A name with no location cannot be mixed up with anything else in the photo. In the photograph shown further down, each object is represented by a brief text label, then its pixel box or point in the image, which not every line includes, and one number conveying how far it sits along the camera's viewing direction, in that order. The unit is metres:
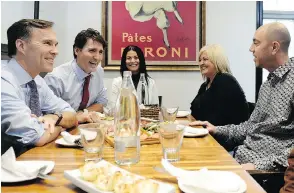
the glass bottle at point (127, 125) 1.03
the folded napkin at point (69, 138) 1.28
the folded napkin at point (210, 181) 0.74
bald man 1.57
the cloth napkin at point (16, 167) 0.83
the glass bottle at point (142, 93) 2.33
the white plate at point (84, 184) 0.73
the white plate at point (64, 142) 1.26
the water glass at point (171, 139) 1.07
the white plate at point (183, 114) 2.32
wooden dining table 0.80
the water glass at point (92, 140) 1.04
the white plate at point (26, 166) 0.81
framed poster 3.61
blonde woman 2.39
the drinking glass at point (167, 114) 1.68
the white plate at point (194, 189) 0.75
